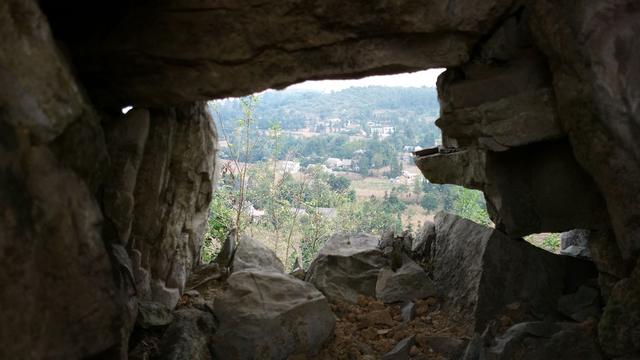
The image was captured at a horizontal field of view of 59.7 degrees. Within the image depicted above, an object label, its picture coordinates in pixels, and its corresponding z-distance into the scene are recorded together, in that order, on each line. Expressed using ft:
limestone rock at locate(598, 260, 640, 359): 12.78
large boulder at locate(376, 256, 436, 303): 18.94
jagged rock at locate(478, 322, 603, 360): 13.66
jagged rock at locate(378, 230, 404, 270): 20.79
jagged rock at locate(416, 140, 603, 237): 15.35
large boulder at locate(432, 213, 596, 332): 16.62
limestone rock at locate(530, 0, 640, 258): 12.63
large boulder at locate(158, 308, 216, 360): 14.83
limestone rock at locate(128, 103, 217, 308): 16.51
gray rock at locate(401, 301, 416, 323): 18.00
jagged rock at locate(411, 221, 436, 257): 20.72
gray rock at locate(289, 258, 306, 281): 21.71
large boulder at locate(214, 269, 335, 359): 15.89
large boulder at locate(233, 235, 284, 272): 21.35
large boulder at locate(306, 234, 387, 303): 19.94
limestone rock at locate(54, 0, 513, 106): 14.03
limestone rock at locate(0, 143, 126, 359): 9.55
